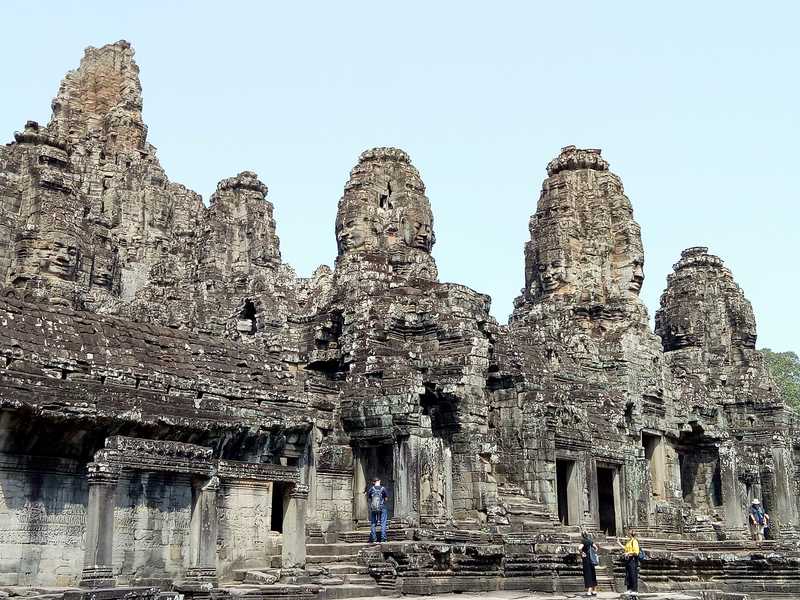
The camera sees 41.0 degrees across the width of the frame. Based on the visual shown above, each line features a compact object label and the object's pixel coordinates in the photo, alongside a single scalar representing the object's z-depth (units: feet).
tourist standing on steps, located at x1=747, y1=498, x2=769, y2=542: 100.07
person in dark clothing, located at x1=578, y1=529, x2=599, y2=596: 59.00
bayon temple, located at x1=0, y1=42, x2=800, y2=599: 53.16
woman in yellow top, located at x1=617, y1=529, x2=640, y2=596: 59.82
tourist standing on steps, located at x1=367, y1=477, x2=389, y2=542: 66.13
